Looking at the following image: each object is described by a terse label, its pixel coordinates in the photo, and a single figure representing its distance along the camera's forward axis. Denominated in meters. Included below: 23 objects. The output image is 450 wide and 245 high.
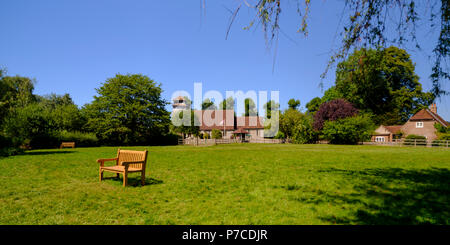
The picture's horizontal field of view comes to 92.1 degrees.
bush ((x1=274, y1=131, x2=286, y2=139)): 50.70
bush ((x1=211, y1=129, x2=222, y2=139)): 56.62
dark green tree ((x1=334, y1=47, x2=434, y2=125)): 44.34
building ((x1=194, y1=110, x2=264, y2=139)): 63.47
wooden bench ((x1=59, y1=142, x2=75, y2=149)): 30.05
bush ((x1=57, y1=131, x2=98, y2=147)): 32.78
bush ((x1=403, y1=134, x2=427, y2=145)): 33.84
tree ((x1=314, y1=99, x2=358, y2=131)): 41.03
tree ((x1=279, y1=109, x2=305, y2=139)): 48.22
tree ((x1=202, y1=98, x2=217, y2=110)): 78.70
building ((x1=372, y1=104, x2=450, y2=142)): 42.38
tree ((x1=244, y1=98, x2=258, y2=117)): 80.75
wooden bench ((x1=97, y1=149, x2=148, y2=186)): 7.07
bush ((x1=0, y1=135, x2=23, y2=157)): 18.05
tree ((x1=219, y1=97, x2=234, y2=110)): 76.62
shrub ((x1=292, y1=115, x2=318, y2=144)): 46.00
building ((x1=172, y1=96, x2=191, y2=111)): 114.32
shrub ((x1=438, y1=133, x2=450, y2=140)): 32.19
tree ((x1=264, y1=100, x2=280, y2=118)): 70.02
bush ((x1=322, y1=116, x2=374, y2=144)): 38.78
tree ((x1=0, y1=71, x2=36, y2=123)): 47.69
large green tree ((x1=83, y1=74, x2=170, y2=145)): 40.06
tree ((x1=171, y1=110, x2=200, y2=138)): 53.53
